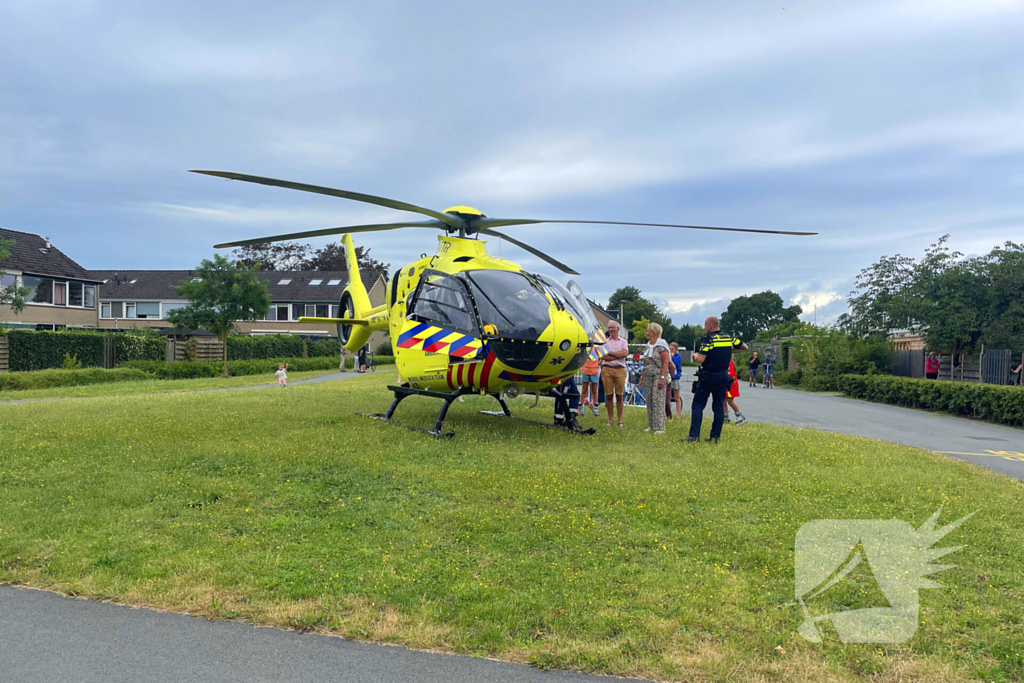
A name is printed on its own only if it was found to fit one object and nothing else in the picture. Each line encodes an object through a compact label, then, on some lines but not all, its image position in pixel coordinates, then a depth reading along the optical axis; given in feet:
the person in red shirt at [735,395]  43.39
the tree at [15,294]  101.30
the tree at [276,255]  251.80
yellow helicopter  31.86
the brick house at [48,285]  125.49
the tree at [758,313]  426.10
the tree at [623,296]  400.26
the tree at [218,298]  111.65
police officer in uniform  34.45
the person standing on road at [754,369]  109.91
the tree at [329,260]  255.70
